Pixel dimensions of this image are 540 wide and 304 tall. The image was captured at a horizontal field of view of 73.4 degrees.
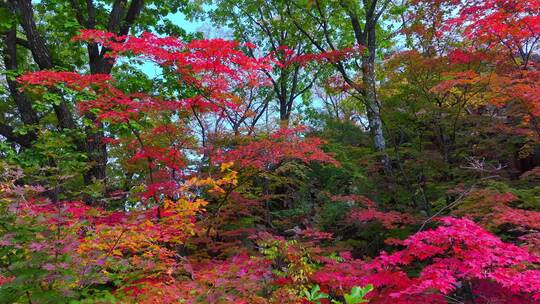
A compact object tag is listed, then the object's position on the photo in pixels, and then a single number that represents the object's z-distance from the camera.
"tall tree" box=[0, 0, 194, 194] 8.42
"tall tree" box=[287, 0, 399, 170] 8.72
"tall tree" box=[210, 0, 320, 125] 15.45
